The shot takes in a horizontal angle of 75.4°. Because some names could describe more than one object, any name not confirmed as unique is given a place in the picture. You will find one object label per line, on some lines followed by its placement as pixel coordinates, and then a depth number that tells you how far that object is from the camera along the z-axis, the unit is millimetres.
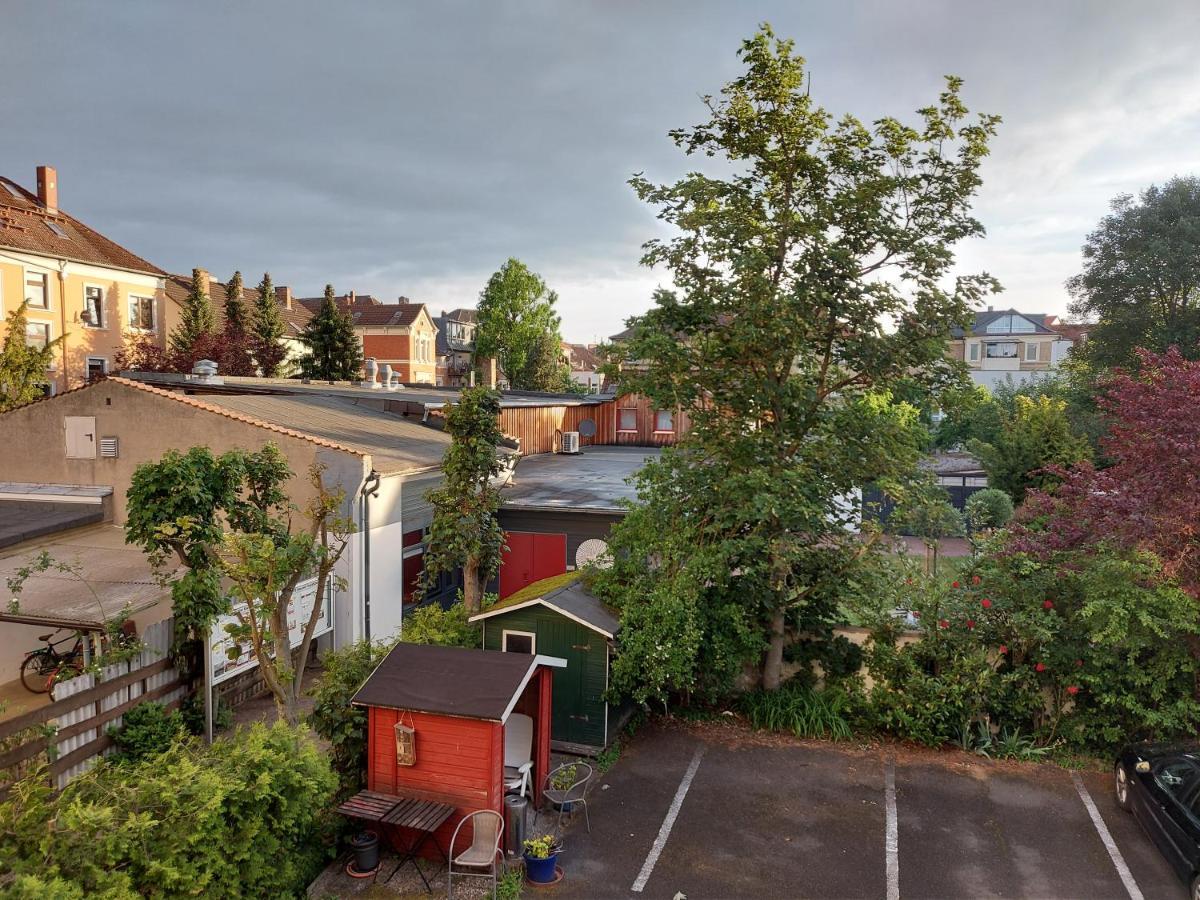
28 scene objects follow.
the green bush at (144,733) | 9586
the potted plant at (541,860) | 8578
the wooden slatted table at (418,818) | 8242
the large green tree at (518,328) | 55031
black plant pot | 8453
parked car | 8562
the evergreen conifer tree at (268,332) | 42594
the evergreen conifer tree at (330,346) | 45781
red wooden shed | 8688
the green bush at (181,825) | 6027
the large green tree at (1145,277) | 34562
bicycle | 13109
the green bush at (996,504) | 28375
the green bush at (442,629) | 12148
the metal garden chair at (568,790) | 9695
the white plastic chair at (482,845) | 8133
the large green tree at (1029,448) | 29466
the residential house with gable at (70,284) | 32844
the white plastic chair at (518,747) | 10023
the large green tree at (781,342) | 12320
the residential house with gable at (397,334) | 66812
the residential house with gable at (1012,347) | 65125
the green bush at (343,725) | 9484
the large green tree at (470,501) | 13250
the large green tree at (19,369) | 24281
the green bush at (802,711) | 12828
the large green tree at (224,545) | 9602
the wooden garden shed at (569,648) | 11883
